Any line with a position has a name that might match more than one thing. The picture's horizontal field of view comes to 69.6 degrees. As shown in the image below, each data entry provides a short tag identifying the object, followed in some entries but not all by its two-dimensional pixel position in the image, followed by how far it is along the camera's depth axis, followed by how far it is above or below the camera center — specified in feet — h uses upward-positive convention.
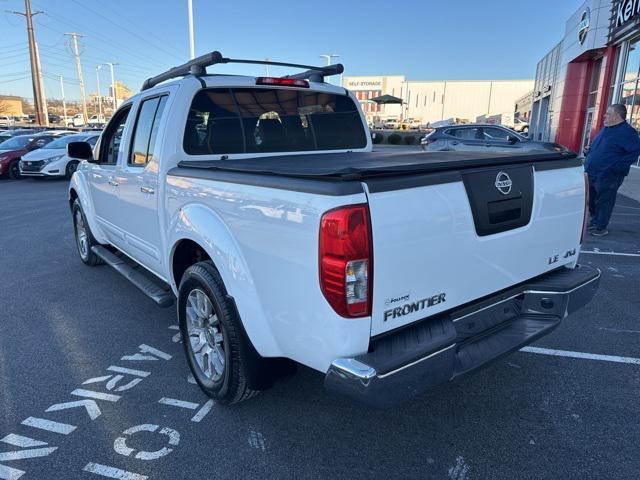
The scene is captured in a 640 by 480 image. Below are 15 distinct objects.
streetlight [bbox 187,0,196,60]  67.46 +14.66
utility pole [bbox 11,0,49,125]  106.93 +13.96
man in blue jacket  22.59 -1.12
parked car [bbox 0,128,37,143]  63.77 -1.47
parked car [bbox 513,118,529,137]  159.18 +3.28
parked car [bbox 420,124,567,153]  46.83 -0.53
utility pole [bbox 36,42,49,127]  108.46 +6.14
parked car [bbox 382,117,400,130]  177.33 +2.25
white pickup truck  6.48 -1.89
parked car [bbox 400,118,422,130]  234.35 +5.13
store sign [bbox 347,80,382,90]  298.97 +29.51
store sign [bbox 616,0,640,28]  48.52 +13.40
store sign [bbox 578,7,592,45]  64.57 +15.45
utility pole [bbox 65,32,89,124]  178.70 +19.17
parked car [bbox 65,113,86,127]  213.46 +1.66
